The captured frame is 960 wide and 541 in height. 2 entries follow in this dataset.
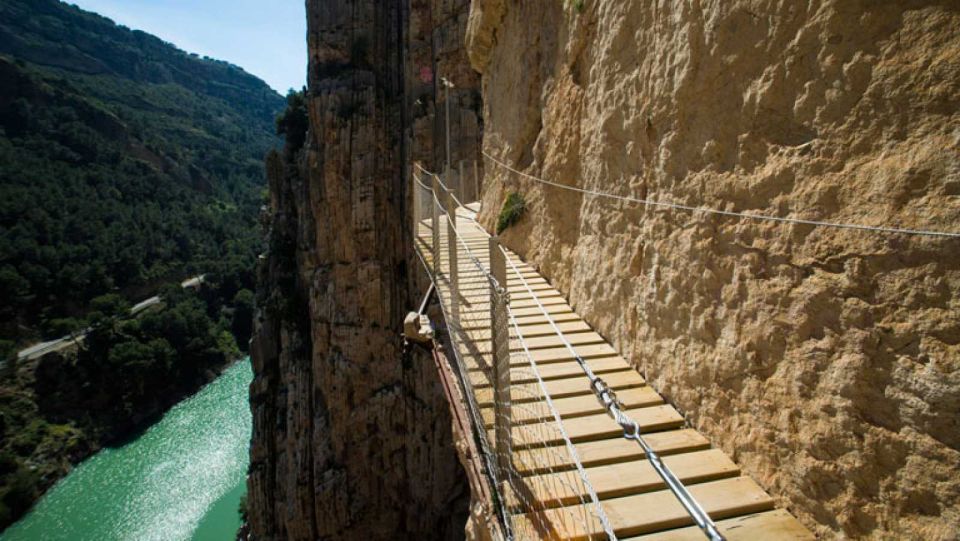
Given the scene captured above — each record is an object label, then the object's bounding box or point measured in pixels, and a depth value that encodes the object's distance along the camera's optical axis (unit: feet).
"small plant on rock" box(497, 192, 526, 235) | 23.44
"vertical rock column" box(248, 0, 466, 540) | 65.21
